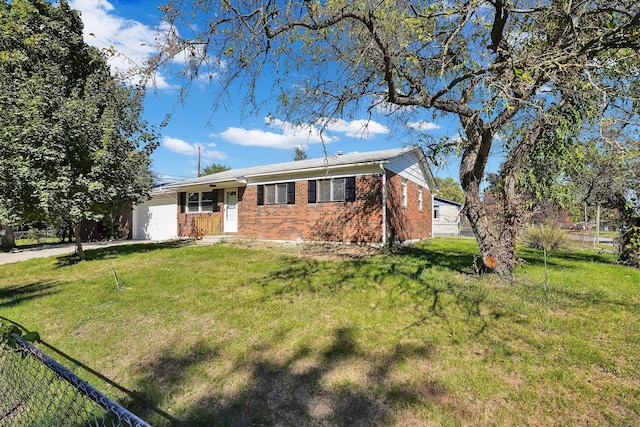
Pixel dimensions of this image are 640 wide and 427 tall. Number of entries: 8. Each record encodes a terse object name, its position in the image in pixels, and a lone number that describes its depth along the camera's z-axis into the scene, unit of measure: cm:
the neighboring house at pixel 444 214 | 2830
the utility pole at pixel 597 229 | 1173
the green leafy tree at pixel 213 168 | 4882
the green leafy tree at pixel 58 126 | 914
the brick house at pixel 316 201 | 1224
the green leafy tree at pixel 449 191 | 5631
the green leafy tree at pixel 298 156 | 3942
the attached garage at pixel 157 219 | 1911
